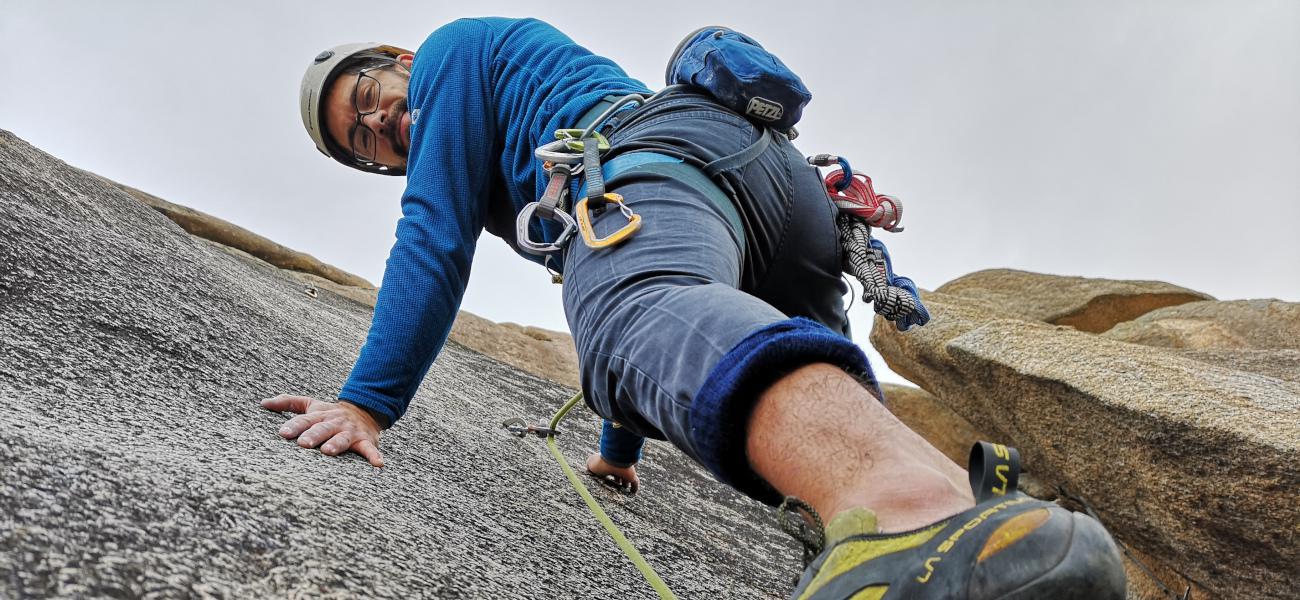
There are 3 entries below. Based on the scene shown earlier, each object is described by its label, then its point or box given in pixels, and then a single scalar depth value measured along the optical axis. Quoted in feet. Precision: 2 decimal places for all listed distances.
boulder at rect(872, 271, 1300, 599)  14.35
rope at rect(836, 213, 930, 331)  9.05
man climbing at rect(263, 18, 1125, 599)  3.70
